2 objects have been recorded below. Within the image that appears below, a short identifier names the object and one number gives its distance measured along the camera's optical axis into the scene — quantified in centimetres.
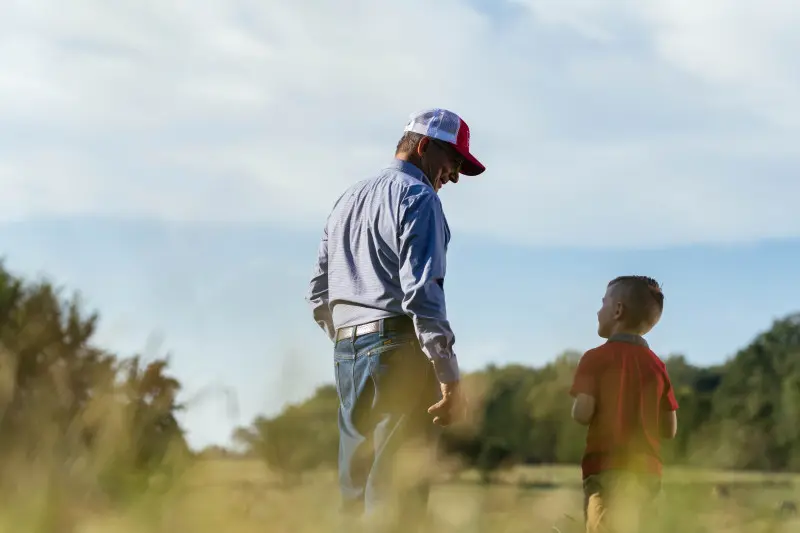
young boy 465
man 450
